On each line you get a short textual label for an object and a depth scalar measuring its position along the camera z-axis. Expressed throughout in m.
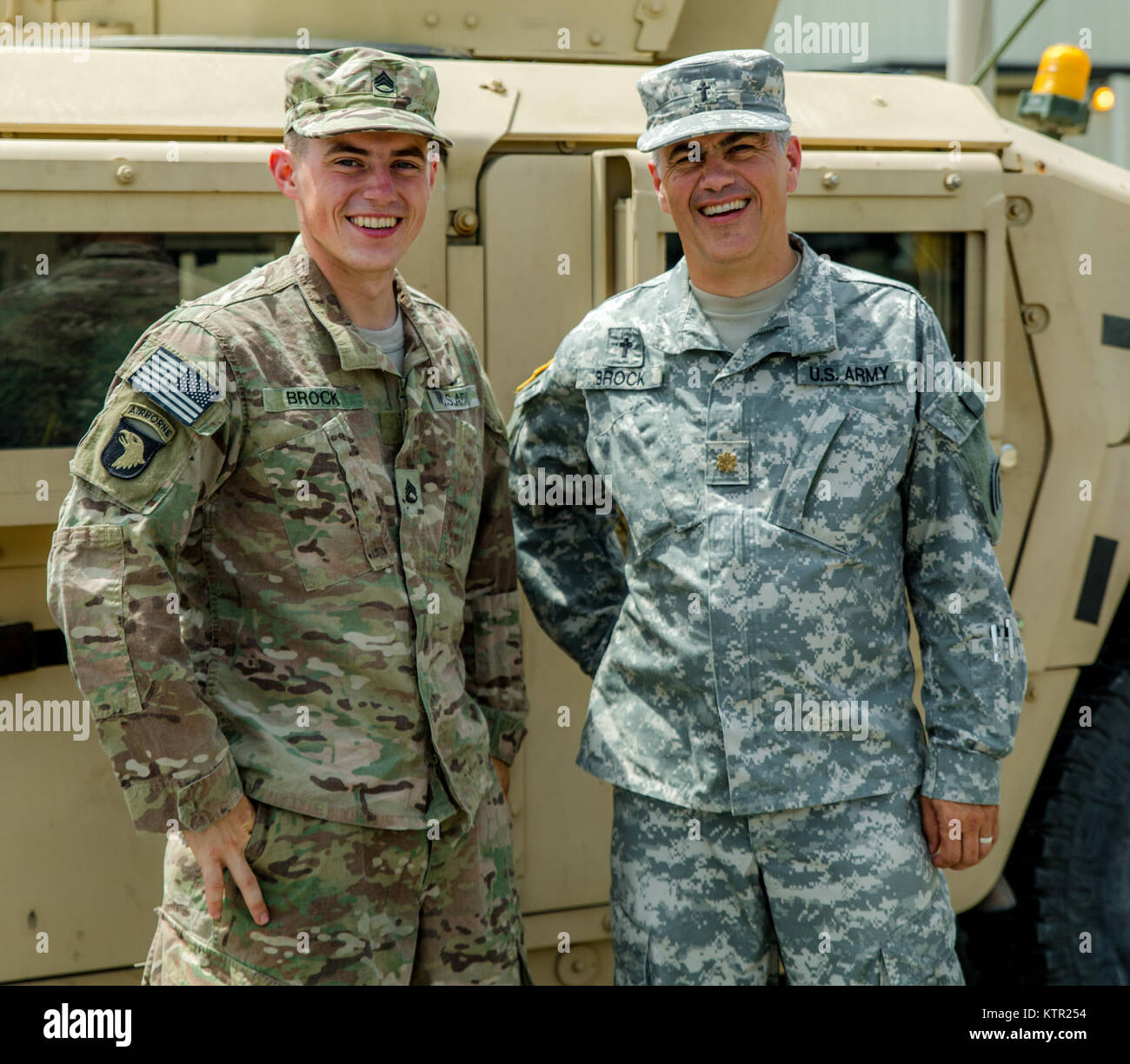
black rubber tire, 3.19
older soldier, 2.14
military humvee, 2.42
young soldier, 1.91
